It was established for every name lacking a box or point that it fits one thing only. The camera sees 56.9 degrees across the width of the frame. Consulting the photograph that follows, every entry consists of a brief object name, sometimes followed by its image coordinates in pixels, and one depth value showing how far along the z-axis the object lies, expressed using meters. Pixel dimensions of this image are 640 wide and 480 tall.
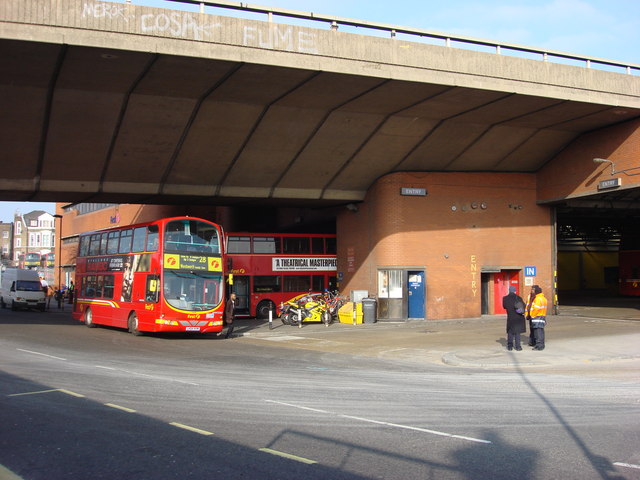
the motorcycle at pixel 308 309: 25.36
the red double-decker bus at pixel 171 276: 19.81
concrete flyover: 15.52
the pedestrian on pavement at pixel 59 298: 43.58
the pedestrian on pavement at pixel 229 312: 22.45
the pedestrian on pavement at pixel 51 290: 58.19
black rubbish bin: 25.00
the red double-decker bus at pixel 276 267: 28.05
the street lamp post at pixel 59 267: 57.90
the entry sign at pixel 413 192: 25.28
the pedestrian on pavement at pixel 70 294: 48.33
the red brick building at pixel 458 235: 25.23
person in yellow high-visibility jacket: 14.85
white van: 39.75
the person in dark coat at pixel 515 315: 14.81
